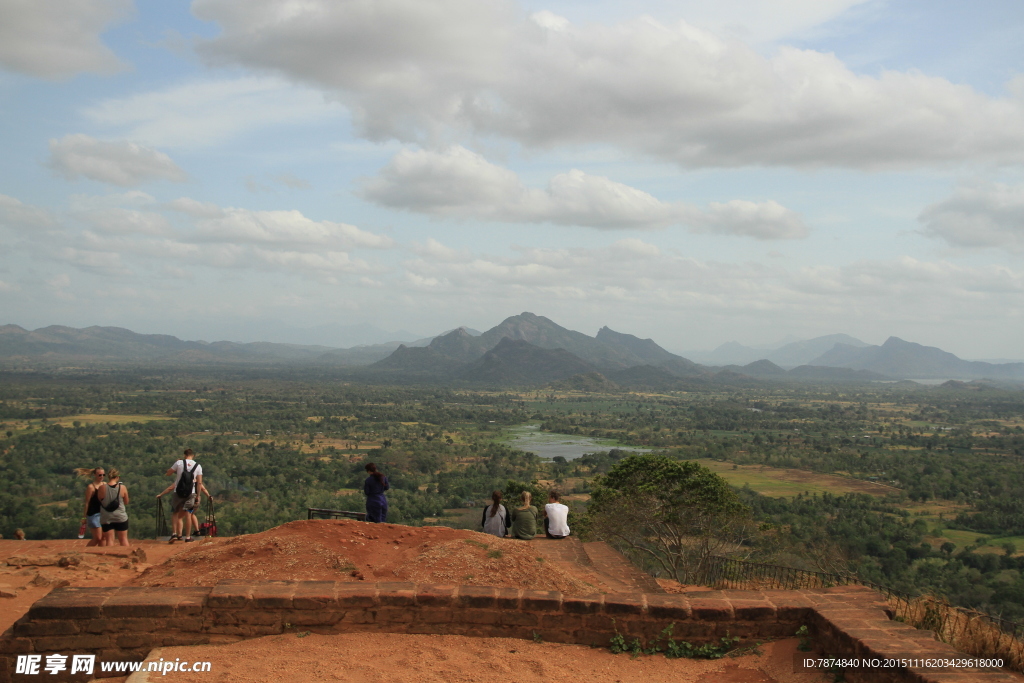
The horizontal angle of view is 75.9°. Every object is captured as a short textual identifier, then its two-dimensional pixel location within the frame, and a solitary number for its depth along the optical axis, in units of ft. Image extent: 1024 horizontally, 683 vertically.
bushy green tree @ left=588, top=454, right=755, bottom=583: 58.75
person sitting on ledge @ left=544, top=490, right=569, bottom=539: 38.81
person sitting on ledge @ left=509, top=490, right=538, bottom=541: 37.19
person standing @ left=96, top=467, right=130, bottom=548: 34.55
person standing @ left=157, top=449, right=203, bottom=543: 34.83
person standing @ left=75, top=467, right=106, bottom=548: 34.50
